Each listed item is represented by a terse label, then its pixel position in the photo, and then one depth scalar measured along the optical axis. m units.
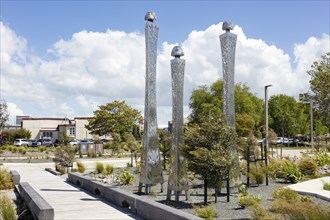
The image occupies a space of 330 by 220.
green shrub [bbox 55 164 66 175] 23.25
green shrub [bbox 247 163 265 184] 16.05
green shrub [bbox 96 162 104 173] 22.61
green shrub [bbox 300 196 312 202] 11.43
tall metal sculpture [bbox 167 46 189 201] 12.93
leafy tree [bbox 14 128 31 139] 83.50
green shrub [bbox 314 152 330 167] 22.25
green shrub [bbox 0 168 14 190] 17.95
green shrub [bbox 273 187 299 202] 11.61
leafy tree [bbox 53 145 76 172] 23.27
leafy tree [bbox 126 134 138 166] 26.45
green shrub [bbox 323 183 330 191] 14.29
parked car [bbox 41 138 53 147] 67.76
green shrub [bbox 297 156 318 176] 19.30
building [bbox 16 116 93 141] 93.91
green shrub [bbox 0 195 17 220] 9.85
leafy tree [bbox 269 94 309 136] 75.38
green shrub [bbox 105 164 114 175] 21.77
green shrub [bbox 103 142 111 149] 54.16
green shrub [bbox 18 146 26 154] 44.06
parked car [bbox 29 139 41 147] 66.12
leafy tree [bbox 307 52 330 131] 42.53
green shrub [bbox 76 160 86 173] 23.25
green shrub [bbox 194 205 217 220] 9.77
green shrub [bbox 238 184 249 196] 13.03
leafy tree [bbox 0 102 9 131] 55.04
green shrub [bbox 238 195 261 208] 11.33
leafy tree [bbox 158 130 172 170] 21.17
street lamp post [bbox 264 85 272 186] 24.76
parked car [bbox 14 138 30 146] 67.65
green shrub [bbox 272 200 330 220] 7.79
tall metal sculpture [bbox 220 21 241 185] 15.09
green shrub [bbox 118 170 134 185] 17.18
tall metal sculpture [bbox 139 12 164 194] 14.52
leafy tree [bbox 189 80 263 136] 63.91
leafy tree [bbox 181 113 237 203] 11.74
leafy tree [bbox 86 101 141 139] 71.94
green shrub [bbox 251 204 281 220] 8.77
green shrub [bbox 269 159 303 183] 16.92
